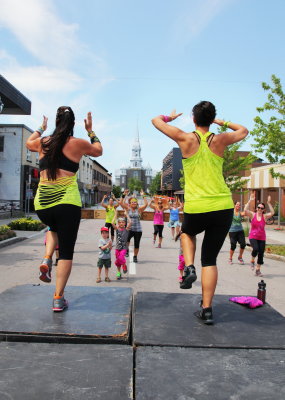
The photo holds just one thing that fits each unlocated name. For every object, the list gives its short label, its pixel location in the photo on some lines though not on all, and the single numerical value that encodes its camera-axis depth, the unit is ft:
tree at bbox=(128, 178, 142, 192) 545.69
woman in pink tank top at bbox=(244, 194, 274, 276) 27.49
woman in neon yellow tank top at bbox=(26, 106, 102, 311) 10.91
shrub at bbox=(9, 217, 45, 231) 58.44
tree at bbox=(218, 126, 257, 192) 105.81
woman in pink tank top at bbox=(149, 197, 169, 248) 42.12
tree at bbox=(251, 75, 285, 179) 47.80
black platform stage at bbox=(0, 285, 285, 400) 6.75
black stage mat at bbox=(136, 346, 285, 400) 6.63
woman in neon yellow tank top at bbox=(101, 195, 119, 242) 38.40
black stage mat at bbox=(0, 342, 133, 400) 6.57
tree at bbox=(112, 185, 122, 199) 411.54
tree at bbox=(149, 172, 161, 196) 458.91
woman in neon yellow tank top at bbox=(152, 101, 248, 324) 10.55
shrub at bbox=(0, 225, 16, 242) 42.30
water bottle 12.63
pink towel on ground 12.36
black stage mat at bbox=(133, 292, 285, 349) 8.90
